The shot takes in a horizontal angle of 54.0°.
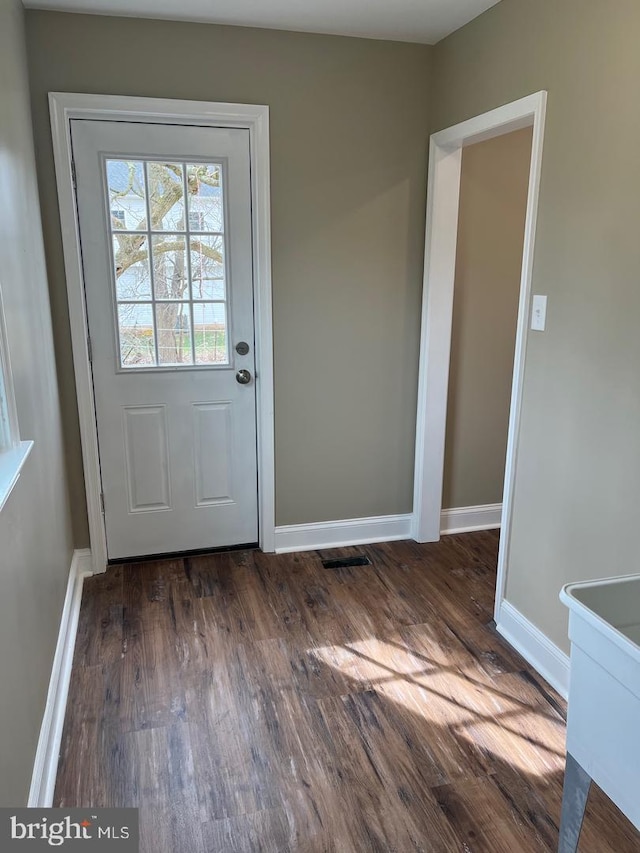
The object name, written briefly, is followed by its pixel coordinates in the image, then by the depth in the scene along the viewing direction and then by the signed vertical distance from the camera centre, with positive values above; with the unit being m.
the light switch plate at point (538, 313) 2.20 -0.13
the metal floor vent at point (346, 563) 3.13 -1.42
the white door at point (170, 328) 2.73 -0.26
